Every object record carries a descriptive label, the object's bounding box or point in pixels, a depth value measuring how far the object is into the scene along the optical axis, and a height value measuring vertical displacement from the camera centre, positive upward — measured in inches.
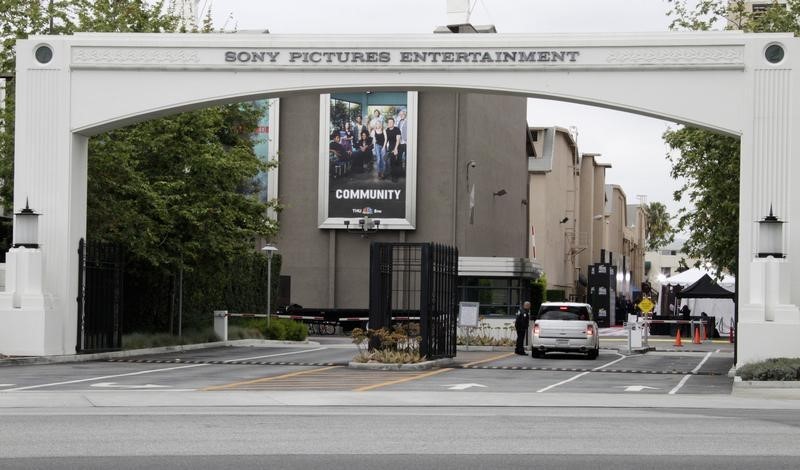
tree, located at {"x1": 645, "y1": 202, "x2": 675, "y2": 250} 6040.4 +198.2
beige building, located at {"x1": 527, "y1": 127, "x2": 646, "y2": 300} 3319.4 +140.5
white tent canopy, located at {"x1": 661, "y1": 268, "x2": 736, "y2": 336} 2546.8 -80.3
